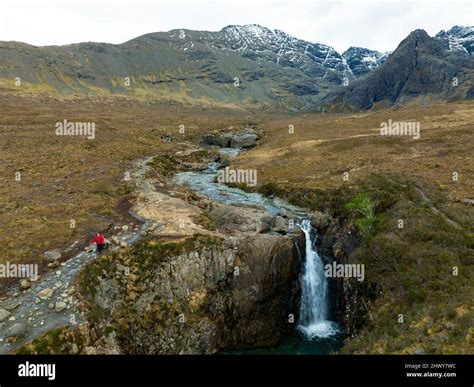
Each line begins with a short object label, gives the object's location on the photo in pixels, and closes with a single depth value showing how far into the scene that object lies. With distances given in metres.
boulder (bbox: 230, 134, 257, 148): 103.51
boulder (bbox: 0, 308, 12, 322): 19.70
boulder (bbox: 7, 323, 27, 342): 18.61
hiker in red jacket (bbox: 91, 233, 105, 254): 26.28
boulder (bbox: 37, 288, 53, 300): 21.53
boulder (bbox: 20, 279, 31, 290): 22.23
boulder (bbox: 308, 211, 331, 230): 35.84
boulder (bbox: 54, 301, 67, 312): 20.85
